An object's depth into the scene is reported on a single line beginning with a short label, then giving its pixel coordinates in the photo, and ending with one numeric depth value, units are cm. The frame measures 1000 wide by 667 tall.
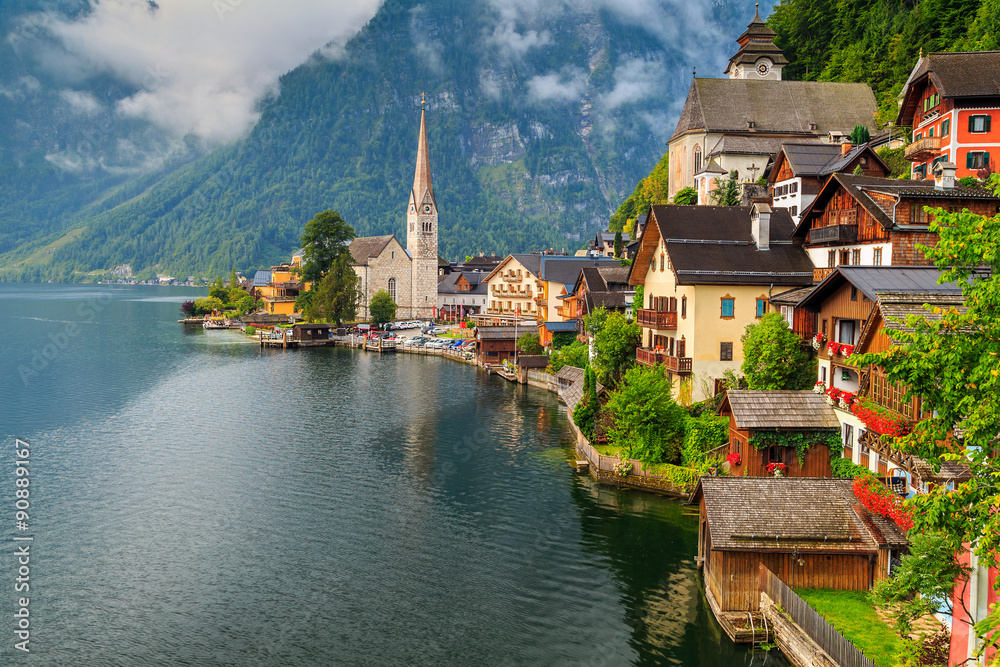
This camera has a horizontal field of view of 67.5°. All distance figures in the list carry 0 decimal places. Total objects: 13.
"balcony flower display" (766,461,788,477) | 3091
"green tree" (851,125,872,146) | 6638
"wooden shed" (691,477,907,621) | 2362
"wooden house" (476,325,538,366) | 8700
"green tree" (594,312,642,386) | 4959
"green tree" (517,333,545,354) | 8281
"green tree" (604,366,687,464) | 3875
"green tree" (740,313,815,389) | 3541
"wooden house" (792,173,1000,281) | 3259
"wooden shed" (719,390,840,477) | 3095
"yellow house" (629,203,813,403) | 4050
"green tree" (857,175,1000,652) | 1264
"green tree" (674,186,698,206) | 7769
